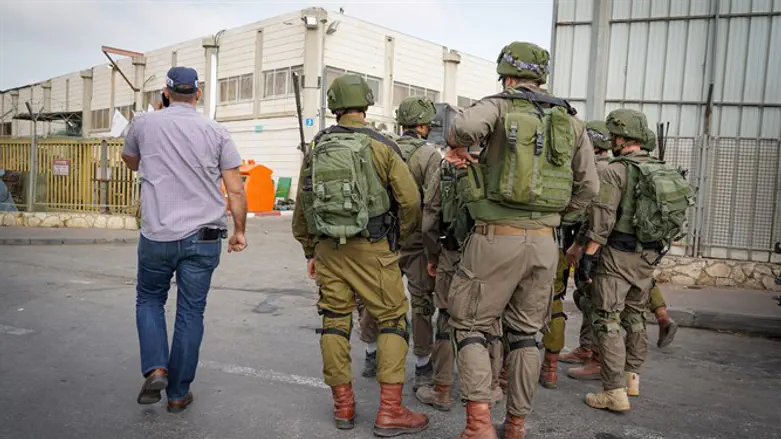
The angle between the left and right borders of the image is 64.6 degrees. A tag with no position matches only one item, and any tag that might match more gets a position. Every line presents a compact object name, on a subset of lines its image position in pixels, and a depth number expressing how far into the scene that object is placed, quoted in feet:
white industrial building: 82.84
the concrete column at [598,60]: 32.14
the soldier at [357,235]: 11.84
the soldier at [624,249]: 14.43
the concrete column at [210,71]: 95.76
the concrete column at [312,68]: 81.46
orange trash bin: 66.80
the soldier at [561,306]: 15.52
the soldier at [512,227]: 11.13
